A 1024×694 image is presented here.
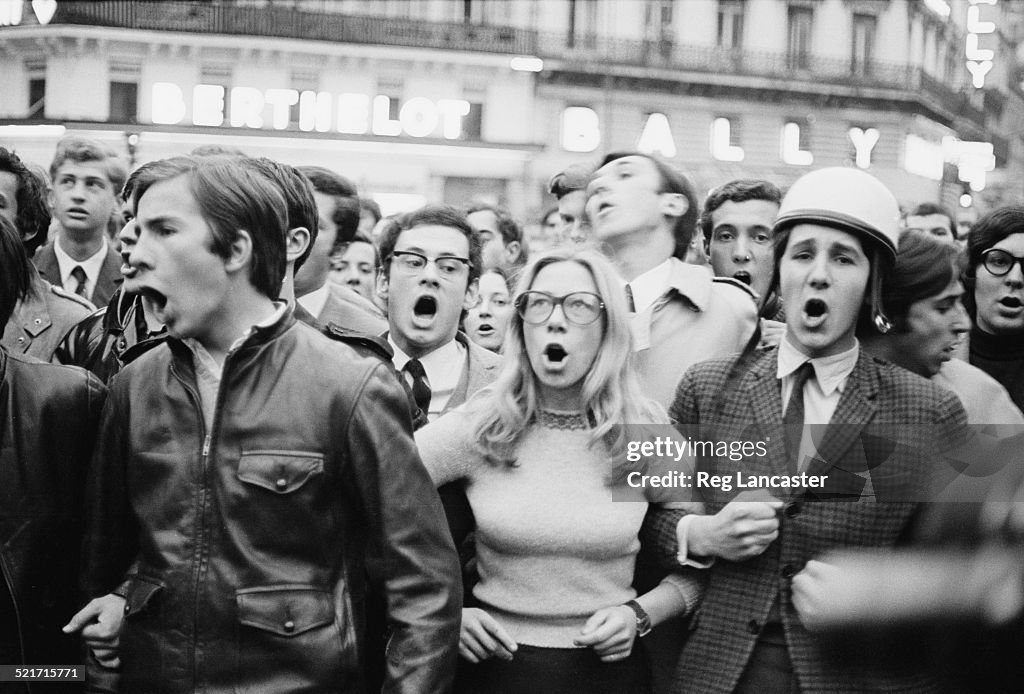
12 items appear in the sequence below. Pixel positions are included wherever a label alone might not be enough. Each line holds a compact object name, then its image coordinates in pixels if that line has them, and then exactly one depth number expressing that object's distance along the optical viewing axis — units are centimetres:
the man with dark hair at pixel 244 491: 231
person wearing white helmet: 261
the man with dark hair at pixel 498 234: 628
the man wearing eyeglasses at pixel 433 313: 380
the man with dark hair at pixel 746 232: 450
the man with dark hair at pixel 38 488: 260
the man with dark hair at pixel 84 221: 516
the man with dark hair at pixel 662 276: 359
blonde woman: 283
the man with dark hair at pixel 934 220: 667
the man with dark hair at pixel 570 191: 586
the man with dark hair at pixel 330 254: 444
